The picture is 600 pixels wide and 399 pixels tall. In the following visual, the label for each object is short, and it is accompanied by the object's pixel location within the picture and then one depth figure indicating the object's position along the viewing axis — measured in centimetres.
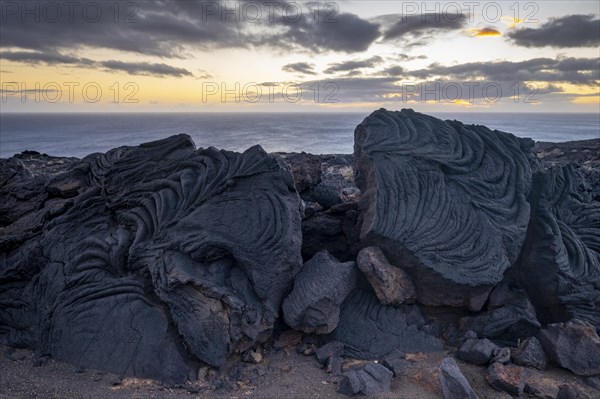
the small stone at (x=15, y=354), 509
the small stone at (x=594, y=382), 443
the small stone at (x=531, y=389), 424
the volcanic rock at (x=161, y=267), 481
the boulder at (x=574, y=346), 456
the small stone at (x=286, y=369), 477
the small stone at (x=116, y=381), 451
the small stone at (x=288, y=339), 518
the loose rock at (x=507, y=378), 428
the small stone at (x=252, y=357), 489
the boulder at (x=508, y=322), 521
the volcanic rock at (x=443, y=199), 536
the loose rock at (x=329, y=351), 489
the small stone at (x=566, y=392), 413
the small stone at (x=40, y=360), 491
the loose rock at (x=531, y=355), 468
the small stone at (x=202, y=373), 461
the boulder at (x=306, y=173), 726
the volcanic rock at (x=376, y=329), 515
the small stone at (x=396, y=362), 462
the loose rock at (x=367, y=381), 427
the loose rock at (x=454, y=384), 410
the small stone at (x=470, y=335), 514
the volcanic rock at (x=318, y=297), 498
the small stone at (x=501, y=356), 466
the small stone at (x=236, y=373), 463
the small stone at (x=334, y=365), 469
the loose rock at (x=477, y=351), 472
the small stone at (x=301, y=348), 509
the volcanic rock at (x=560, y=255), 533
